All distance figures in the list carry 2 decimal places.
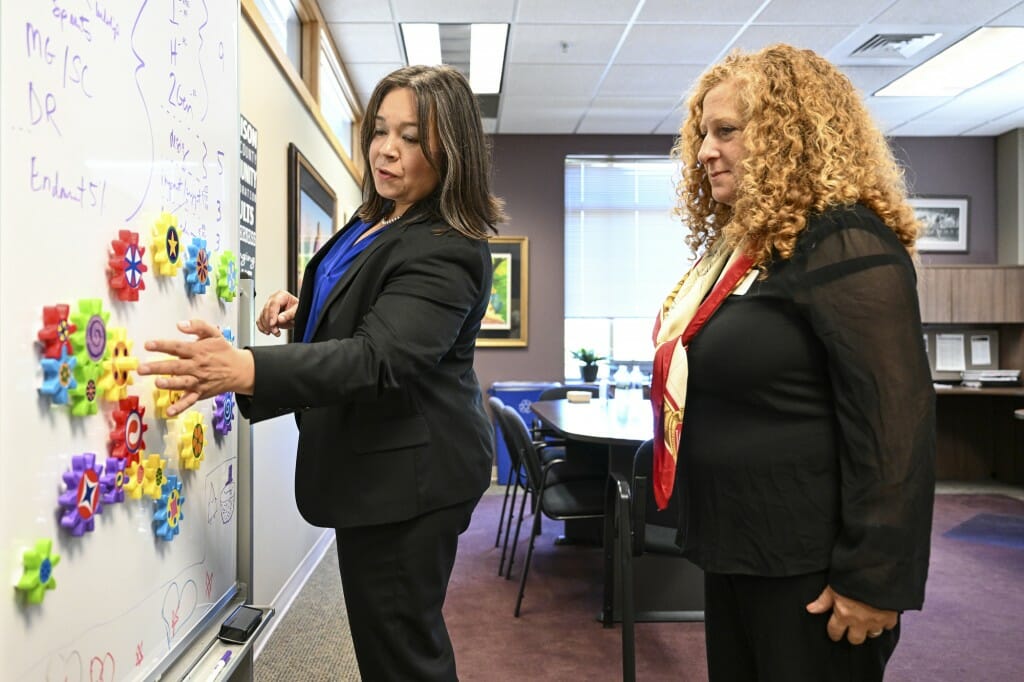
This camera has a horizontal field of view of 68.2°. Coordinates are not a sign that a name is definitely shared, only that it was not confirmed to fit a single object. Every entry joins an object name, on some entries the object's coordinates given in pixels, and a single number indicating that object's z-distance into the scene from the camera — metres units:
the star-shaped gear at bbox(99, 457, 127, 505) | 0.88
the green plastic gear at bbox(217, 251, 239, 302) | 1.26
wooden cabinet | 5.63
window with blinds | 6.29
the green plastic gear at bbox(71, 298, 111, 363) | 0.82
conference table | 2.85
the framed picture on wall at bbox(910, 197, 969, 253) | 6.20
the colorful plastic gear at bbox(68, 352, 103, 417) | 0.82
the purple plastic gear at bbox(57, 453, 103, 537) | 0.81
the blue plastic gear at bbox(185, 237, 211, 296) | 1.12
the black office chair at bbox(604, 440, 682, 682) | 2.10
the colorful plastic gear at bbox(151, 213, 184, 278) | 1.00
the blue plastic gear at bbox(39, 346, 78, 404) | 0.77
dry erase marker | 1.11
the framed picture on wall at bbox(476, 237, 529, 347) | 6.12
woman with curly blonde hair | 0.97
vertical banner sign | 1.56
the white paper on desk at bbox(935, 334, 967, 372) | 5.92
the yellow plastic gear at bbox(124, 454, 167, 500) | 0.94
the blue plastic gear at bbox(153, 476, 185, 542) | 1.02
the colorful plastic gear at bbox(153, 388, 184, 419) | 1.01
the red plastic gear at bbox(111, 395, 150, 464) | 0.90
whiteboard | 0.73
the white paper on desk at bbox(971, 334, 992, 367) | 5.92
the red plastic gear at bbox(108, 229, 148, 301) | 0.90
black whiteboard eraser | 1.21
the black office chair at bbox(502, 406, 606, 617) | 2.90
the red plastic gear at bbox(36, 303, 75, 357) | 0.76
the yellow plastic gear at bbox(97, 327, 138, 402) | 0.88
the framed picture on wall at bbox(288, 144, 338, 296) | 2.99
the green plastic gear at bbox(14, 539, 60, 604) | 0.74
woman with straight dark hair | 1.09
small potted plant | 5.80
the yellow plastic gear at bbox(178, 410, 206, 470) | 1.10
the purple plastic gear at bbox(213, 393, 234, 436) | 1.25
